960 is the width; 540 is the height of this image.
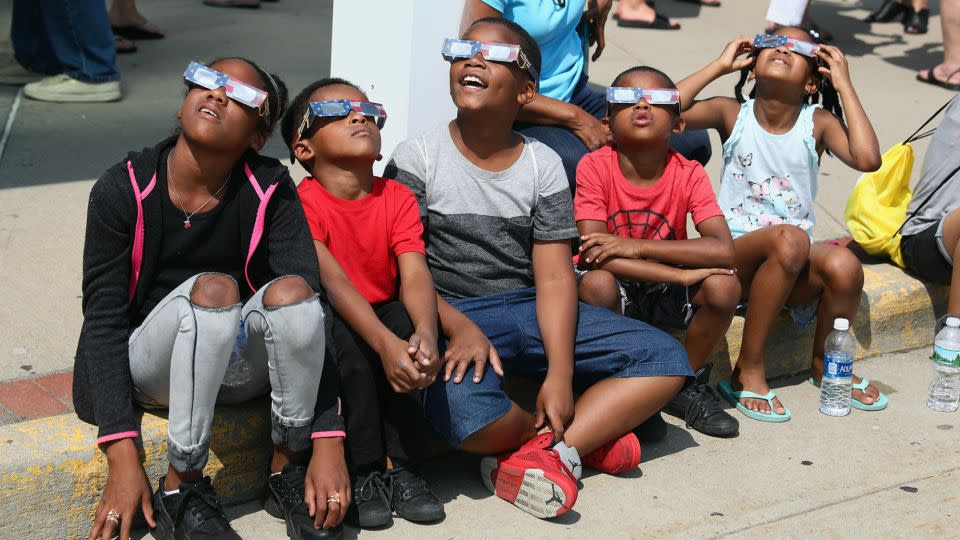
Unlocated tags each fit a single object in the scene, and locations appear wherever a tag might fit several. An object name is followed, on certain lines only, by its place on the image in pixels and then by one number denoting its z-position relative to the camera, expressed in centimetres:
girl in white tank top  420
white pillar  438
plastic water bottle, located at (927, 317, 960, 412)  430
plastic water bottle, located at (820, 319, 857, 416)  416
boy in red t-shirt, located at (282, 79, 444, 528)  330
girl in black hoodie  303
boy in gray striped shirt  362
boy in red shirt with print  391
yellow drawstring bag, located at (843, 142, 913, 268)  488
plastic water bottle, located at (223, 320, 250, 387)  317
